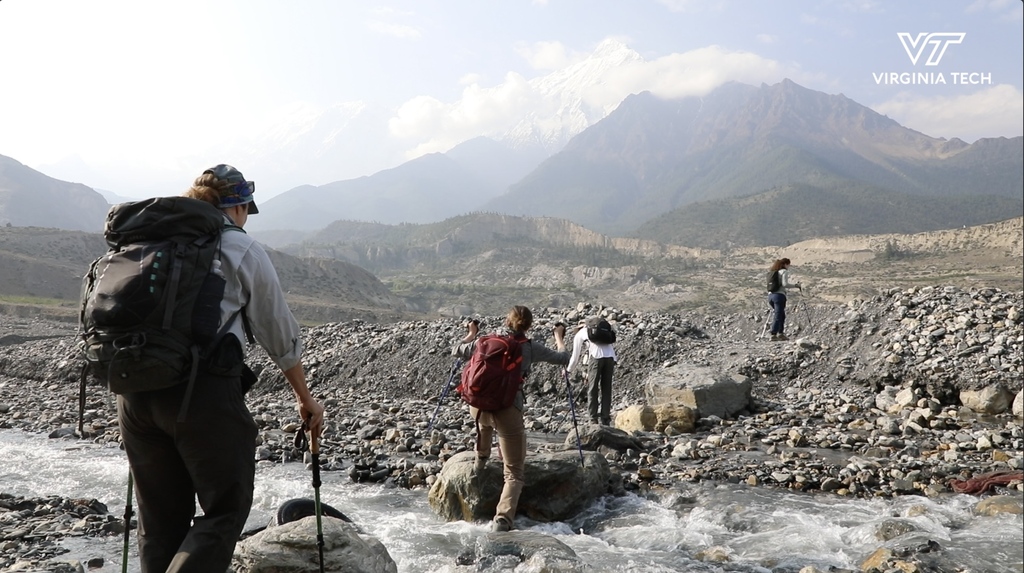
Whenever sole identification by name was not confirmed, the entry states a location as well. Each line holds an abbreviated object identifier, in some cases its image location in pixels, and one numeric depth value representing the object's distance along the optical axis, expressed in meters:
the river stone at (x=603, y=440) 10.77
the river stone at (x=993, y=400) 13.19
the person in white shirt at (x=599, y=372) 12.30
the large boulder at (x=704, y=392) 13.51
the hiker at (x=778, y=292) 17.70
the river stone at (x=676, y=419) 12.76
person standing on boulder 7.34
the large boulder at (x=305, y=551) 5.14
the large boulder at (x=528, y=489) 7.86
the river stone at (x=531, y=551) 6.17
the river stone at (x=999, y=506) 8.05
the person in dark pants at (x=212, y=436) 3.23
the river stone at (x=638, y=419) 12.95
